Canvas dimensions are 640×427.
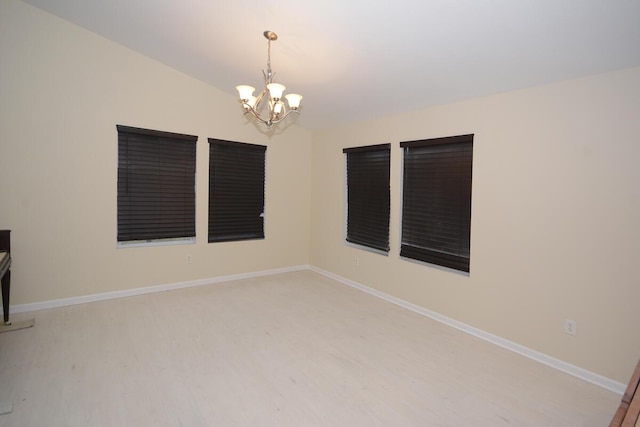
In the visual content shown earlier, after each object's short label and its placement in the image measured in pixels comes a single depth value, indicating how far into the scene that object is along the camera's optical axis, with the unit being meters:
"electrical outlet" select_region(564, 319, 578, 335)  2.63
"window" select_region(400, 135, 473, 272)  3.43
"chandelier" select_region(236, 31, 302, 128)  2.52
